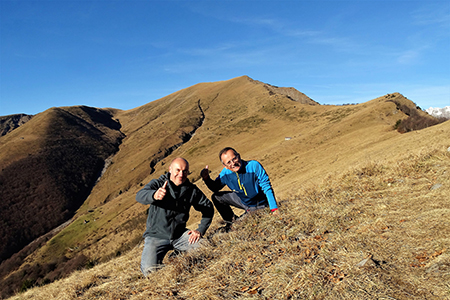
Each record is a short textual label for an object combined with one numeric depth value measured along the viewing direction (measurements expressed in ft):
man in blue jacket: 19.25
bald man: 16.35
